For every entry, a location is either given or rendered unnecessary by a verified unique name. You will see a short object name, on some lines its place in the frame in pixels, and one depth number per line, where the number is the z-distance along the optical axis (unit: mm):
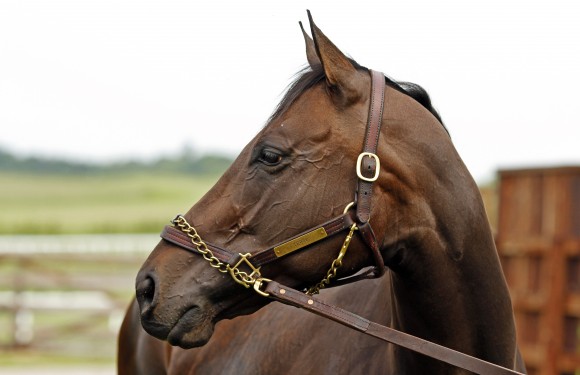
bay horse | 6625
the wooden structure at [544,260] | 17580
